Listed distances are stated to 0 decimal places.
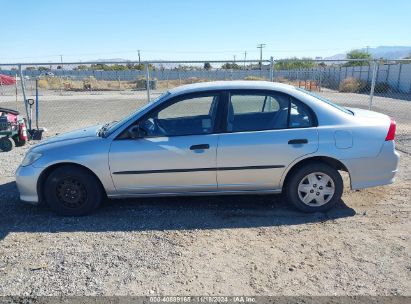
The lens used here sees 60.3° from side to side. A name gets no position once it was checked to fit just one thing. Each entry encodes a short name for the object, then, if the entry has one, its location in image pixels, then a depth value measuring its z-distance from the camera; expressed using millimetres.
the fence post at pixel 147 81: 8723
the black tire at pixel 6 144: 8250
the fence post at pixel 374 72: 8891
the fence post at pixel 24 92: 9316
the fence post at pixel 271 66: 8495
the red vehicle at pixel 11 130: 8289
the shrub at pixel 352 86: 30286
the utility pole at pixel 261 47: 71188
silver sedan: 4211
